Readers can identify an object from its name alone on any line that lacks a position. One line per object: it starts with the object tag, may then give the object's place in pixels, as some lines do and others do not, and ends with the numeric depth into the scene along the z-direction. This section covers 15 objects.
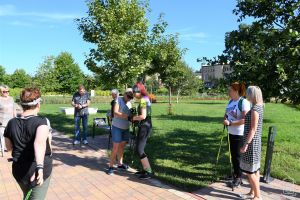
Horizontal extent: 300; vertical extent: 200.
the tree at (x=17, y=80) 61.70
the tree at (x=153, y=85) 60.09
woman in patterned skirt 3.70
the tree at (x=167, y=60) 13.69
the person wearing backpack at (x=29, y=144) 2.53
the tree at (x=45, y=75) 34.67
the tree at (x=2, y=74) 59.64
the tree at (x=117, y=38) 10.43
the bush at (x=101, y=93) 44.87
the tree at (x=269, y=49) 4.30
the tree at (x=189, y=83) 35.88
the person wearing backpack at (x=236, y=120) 4.34
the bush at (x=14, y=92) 38.41
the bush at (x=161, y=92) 56.64
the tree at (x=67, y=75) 54.96
